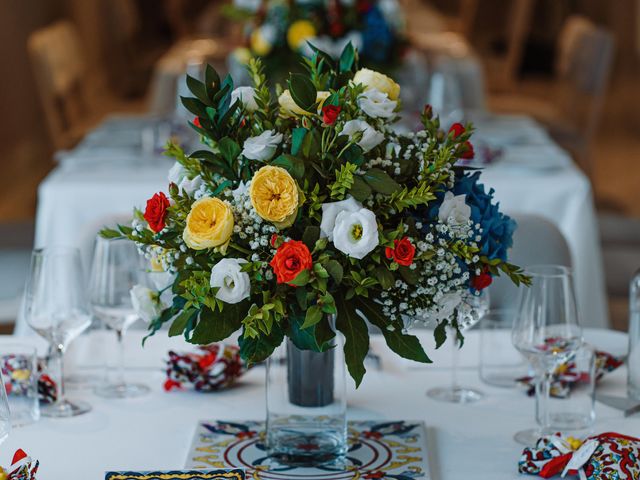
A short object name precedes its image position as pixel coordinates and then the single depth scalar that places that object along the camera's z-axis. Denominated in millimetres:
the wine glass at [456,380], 2161
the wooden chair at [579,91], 6458
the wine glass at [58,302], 2218
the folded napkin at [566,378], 2265
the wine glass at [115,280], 2273
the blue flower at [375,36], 4416
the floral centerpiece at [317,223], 1919
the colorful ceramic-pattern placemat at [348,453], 2011
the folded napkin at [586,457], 1931
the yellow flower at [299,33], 4340
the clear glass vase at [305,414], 2050
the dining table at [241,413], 2059
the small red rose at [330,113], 1948
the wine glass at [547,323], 2101
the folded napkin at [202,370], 2287
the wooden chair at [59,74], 5733
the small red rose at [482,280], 2022
